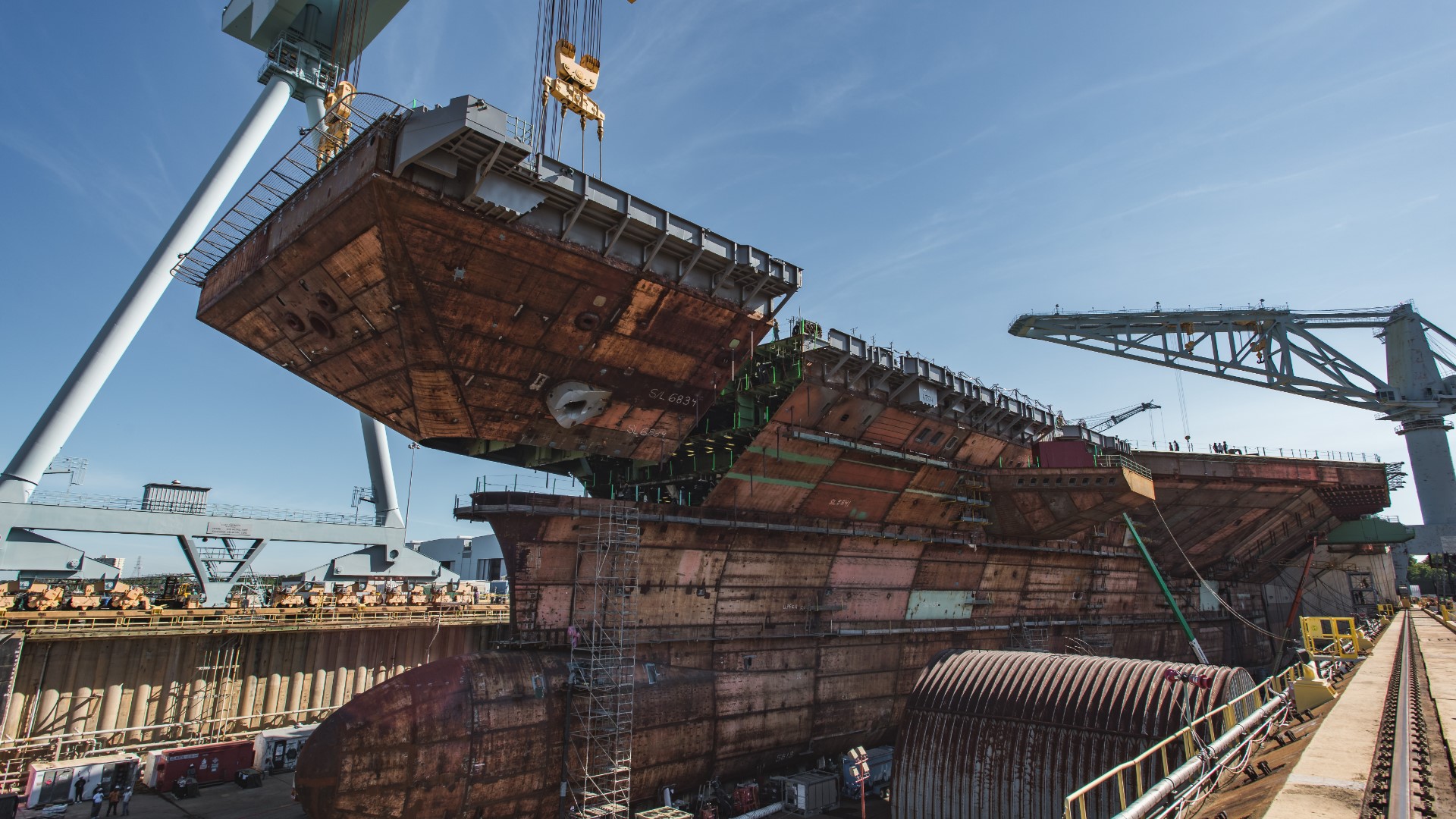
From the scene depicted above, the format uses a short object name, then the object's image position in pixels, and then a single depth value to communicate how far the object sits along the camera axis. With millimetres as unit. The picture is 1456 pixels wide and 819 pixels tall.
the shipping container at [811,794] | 20453
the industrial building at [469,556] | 59625
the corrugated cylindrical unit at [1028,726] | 16188
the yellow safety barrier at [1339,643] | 20438
